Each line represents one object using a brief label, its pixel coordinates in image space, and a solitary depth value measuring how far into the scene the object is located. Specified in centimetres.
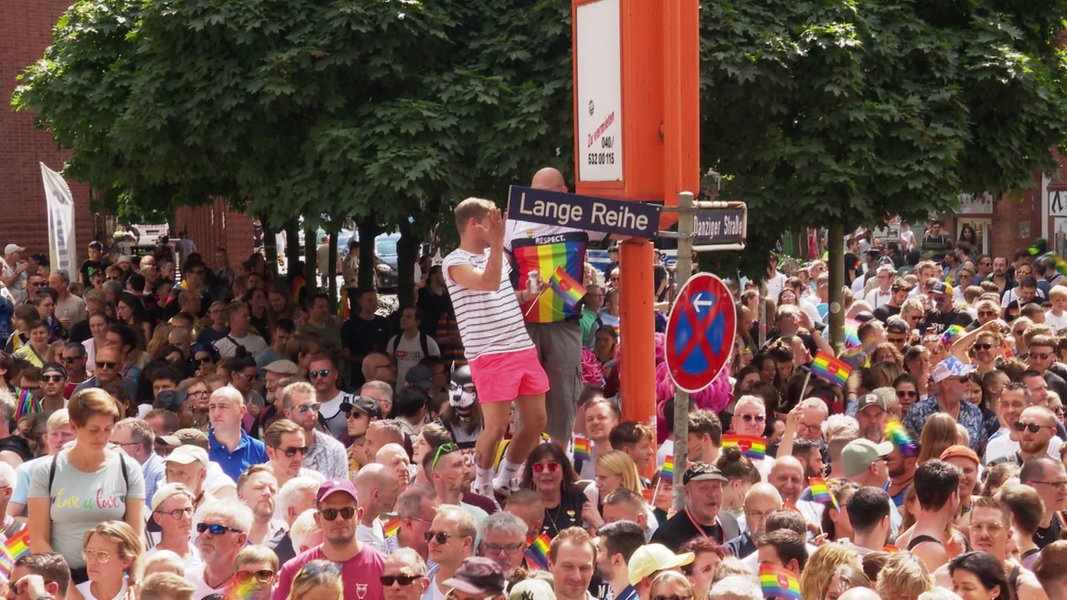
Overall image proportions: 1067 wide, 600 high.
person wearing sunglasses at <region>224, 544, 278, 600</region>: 1429
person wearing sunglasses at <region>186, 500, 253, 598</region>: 1508
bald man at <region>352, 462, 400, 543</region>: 1691
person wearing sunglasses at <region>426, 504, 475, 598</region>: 1497
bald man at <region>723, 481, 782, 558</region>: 1593
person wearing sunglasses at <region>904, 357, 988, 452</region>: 2336
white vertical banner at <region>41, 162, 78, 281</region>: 4006
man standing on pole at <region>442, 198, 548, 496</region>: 1774
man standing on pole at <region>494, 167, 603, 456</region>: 1875
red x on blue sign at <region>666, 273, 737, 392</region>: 1515
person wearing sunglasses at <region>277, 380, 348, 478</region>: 1983
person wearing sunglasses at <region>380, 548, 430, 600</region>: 1369
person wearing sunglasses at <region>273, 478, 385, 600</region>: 1445
